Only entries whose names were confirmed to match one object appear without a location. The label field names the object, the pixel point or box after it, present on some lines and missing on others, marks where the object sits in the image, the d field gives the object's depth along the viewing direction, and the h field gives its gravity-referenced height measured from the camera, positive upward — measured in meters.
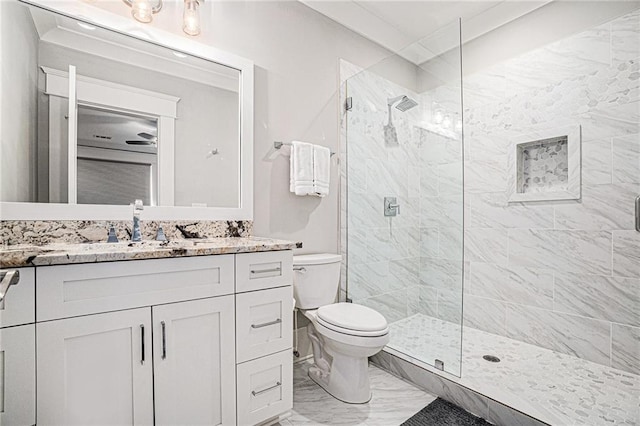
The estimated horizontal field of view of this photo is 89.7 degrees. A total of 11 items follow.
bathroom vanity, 0.96 -0.44
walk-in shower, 1.92 -0.06
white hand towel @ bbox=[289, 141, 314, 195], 2.11 +0.29
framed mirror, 1.35 +0.46
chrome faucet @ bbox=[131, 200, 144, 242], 1.51 -0.08
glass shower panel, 2.16 +0.18
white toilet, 1.68 -0.63
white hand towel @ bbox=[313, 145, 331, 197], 2.17 +0.29
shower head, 2.41 +0.84
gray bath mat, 1.57 -1.03
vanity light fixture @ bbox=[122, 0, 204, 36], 1.58 +1.02
